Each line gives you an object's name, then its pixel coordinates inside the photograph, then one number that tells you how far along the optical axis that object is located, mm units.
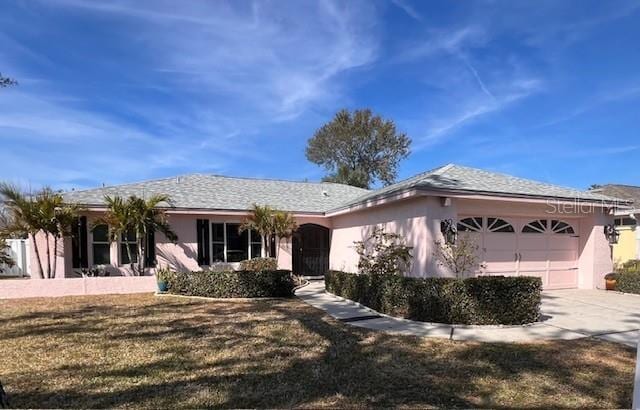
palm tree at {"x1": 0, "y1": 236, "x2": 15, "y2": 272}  14909
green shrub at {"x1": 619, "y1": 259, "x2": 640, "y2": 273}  12972
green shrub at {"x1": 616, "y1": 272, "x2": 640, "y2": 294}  12258
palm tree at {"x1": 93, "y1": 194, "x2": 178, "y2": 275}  13266
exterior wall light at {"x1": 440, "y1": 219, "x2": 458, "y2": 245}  10352
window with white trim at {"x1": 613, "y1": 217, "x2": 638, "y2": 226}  17575
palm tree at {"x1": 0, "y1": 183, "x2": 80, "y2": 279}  12617
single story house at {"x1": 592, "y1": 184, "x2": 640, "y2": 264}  16578
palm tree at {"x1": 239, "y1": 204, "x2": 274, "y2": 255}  15422
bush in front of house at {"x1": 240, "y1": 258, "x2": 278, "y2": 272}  14672
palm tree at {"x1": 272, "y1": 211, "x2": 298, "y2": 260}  15609
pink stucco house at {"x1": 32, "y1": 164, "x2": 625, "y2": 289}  11070
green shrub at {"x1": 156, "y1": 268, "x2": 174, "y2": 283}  13047
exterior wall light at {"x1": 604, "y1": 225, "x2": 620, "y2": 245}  13242
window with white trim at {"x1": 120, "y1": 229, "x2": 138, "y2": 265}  14812
